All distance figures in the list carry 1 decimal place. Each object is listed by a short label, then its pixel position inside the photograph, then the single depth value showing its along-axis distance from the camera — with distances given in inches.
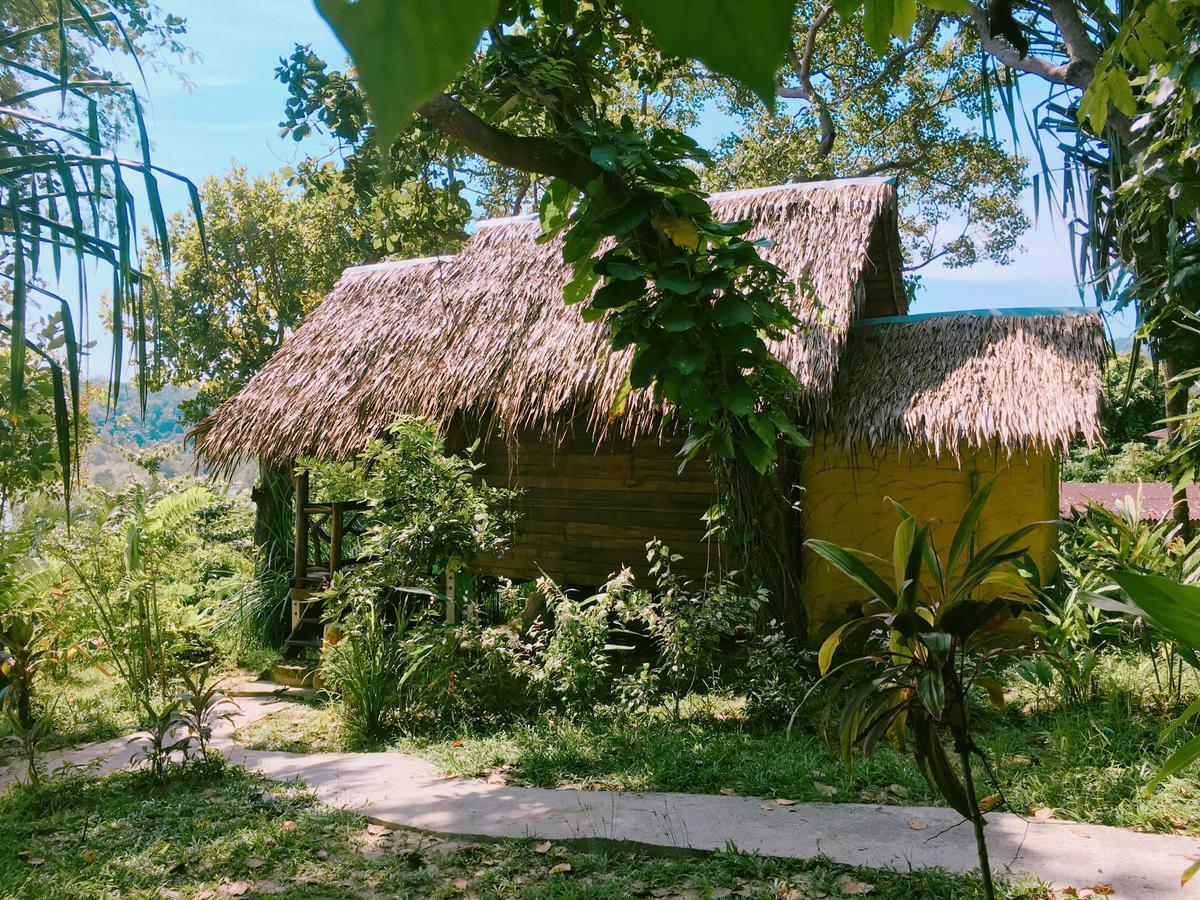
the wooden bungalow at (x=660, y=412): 230.4
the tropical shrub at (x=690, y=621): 182.7
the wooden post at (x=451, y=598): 205.3
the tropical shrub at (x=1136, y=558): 164.2
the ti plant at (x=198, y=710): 168.7
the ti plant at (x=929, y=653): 76.2
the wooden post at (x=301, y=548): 291.3
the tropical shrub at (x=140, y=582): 219.6
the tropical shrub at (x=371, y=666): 194.2
